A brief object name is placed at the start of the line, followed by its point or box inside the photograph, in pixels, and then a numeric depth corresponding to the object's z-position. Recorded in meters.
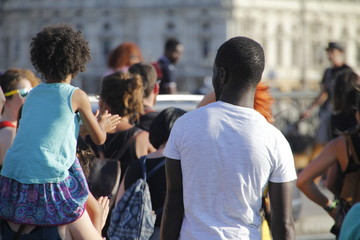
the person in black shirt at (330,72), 23.70
